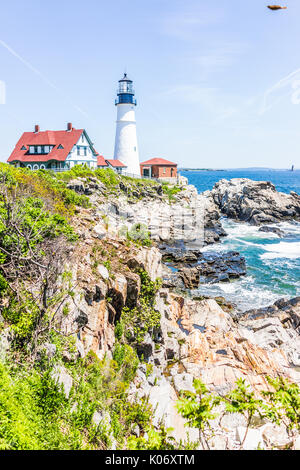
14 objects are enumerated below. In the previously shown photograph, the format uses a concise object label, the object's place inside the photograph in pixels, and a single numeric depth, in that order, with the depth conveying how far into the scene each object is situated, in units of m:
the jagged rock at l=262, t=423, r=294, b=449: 8.18
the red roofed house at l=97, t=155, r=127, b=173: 53.88
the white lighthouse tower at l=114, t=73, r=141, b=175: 54.44
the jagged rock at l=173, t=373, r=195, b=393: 11.33
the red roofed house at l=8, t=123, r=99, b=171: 44.72
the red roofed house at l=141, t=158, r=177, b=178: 63.41
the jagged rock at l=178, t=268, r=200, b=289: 25.64
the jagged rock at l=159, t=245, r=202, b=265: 30.83
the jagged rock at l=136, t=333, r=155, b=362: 12.45
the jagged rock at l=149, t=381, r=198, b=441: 8.40
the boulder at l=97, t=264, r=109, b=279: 11.80
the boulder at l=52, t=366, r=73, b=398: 7.45
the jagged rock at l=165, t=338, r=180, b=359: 14.09
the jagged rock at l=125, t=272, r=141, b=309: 13.09
